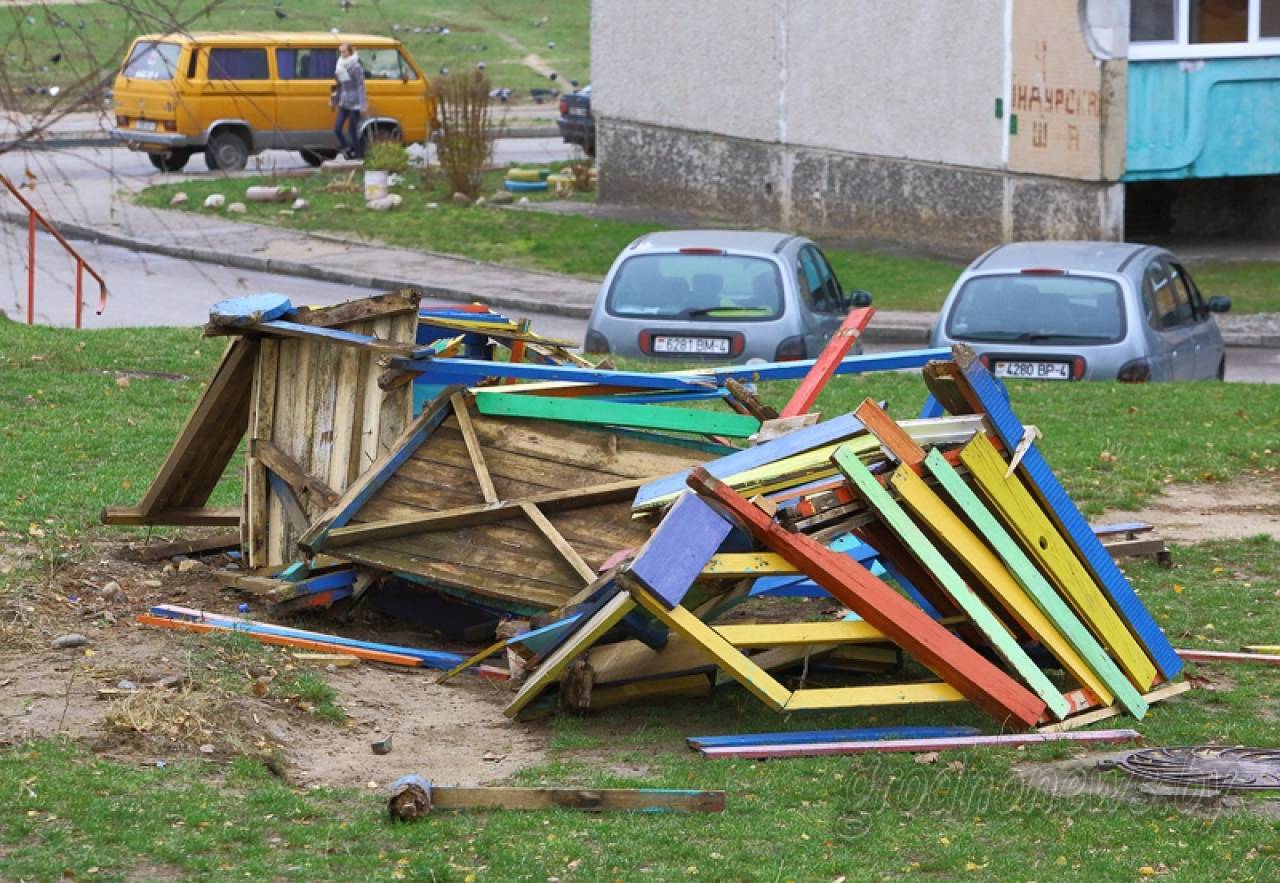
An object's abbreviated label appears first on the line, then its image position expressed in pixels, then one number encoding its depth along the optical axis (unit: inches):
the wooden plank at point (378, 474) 658.2
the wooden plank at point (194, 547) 748.6
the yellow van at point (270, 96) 2469.2
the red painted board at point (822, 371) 690.2
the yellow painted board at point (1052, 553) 579.8
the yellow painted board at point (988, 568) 559.8
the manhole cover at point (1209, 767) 499.2
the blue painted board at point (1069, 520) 593.0
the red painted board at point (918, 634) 543.2
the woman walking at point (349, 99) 2487.7
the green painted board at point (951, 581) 550.0
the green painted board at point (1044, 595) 571.2
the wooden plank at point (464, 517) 656.4
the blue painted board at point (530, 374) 689.0
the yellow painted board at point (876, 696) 549.4
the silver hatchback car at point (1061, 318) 1151.6
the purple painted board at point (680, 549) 521.0
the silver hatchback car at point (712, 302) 1198.9
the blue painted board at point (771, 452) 575.5
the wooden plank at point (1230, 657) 641.0
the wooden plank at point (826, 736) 545.6
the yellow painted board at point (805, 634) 558.9
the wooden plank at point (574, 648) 543.2
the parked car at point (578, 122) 2834.6
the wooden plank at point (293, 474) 689.0
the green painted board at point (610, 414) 675.4
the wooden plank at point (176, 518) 741.9
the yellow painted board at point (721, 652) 524.7
